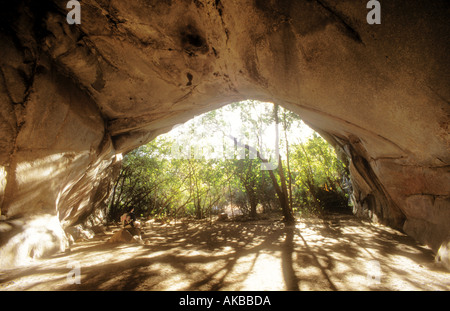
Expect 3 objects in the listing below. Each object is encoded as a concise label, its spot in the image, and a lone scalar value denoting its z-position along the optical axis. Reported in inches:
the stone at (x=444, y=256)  99.2
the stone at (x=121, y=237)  181.3
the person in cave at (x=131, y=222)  218.4
